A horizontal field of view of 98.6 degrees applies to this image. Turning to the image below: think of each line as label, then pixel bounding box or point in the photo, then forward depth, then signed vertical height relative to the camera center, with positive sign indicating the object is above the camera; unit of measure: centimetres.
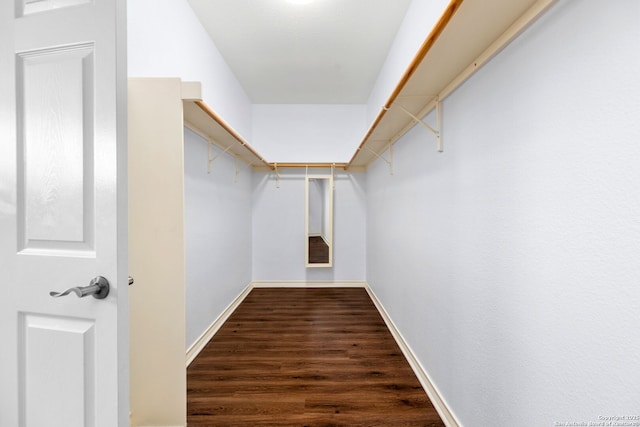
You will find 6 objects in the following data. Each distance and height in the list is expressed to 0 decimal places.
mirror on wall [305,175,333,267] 432 -20
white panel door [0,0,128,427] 87 +0
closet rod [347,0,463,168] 88 +65
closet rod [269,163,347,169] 400 +68
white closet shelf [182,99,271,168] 171 +66
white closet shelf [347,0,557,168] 90 +67
